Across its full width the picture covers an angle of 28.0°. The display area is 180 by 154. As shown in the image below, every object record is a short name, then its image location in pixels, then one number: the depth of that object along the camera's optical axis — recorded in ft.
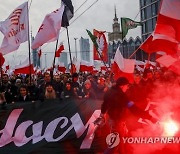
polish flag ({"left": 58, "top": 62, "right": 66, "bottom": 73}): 86.28
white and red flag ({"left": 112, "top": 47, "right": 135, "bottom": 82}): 31.12
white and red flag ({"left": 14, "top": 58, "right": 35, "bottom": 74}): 47.44
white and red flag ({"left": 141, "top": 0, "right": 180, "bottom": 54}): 26.53
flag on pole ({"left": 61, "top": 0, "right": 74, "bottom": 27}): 42.24
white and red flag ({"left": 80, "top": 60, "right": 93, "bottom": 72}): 72.17
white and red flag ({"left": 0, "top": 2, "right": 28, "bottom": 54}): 36.52
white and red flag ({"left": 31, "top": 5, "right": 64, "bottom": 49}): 35.40
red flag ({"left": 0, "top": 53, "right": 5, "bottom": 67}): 40.81
